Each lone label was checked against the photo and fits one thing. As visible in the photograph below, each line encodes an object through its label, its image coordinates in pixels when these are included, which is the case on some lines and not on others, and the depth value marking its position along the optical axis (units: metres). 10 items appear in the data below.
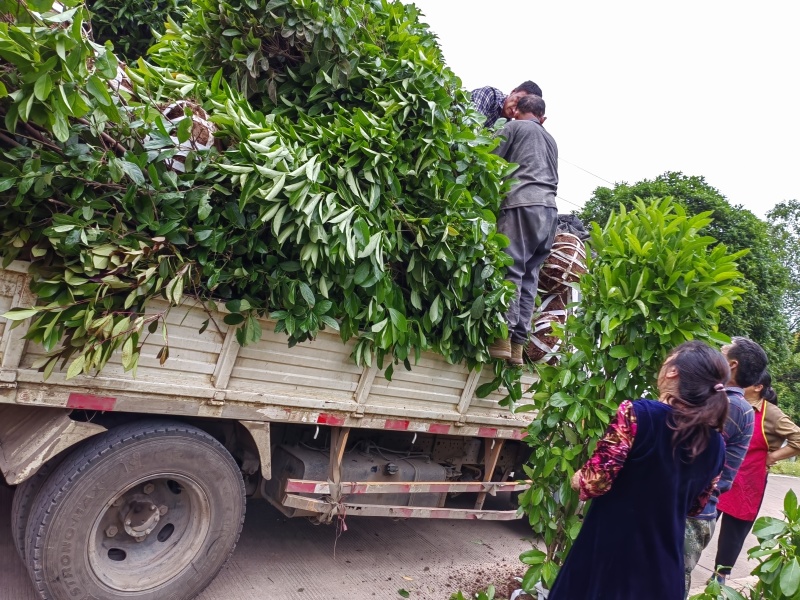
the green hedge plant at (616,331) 2.84
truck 2.59
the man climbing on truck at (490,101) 5.56
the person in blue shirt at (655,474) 1.93
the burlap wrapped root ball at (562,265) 4.54
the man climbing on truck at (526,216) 3.98
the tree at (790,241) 22.86
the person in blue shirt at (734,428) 2.65
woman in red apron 3.83
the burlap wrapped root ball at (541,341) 4.23
